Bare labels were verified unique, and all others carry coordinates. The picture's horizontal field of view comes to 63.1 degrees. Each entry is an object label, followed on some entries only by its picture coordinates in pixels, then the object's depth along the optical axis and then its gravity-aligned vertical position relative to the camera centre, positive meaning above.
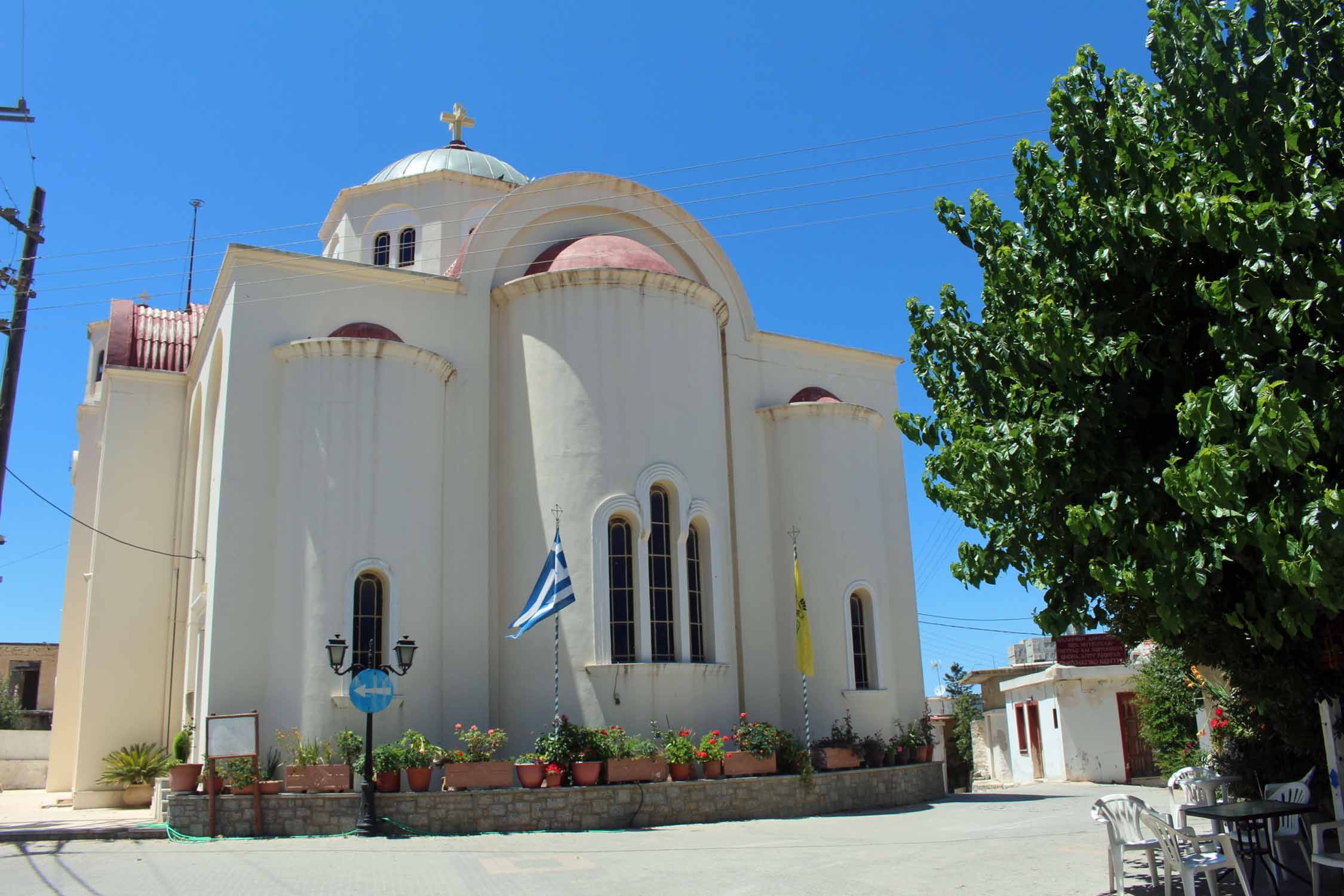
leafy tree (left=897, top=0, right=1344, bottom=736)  7.07 +2.56
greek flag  16.09 +1.89
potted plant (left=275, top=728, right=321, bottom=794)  14.74 -0.32
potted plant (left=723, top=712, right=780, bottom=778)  16.81 -0.51
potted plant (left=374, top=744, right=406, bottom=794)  14.98 -0.50
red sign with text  26.36 +1.29
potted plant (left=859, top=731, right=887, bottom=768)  19.23 -0.67
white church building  16.95 +3.92
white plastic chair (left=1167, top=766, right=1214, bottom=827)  11.55 -0.81
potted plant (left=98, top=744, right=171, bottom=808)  19.75 -0.59
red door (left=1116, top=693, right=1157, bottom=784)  25.02 -0.94
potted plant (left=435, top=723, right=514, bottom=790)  15.15 -0.51
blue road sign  14.29 +0.50
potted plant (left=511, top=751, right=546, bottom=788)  15.36 -0.64
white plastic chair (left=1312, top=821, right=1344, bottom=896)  7.68 -1.10
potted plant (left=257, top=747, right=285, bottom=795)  15.70 -0.47
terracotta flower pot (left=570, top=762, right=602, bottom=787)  15.61 -0.69
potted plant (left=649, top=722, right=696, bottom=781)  16.28 -0.50
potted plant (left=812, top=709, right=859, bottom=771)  18.08 -0.58
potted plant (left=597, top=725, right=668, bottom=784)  15.81 -0.52
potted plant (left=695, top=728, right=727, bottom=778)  16.61 -0.57
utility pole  16.39 +6.56
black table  8.40 -0.86
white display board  14.51 -0.01
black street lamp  14.16 +0.05
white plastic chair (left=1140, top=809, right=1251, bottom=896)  8.01 -1.16
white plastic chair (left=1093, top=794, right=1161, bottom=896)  8.86 -0.99
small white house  24.94 -0.47
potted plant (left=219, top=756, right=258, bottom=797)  14.54 -0.51
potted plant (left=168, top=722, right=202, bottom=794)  14.98 -0.53
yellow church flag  18.14 +1.24
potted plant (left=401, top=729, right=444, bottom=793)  15.03 -0.40
